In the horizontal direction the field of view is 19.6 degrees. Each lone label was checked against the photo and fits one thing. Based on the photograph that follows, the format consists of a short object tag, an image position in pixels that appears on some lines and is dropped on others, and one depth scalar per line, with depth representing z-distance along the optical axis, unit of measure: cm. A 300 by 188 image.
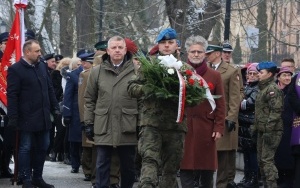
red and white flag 1353
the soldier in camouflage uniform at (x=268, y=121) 1194
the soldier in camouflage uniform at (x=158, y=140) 979
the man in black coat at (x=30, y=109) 1182
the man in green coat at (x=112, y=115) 1090
